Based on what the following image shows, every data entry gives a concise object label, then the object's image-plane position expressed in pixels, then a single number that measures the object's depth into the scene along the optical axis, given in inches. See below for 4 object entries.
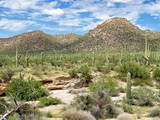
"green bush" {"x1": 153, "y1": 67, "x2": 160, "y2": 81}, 940.6
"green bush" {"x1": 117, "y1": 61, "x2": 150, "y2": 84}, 891.5
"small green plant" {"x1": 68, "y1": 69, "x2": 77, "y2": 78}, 916.8
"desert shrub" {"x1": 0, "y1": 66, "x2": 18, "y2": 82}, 792.3
